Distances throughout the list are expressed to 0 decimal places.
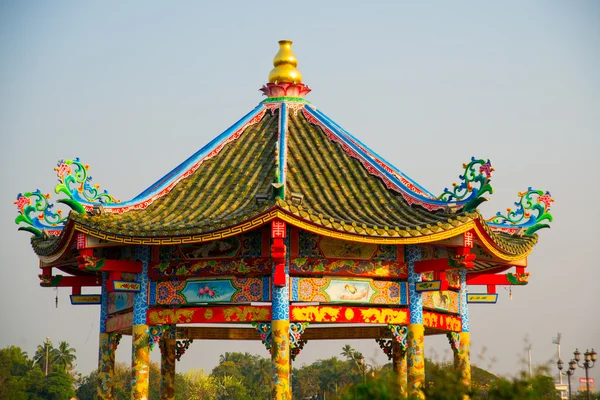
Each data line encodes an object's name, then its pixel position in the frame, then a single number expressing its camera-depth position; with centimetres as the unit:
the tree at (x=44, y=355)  9267
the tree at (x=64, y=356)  9562
